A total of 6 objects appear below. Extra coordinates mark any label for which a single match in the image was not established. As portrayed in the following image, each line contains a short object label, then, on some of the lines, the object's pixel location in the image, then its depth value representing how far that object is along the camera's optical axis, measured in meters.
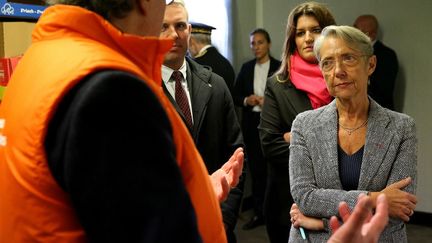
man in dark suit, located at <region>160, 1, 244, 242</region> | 1.80
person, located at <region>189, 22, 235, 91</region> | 3.58
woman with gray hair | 1.51
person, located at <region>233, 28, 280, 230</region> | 4.48
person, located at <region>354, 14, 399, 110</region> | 4.09
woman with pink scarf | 2.04
